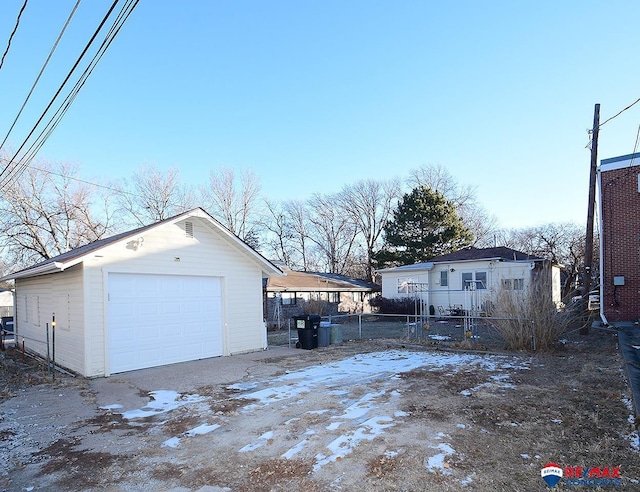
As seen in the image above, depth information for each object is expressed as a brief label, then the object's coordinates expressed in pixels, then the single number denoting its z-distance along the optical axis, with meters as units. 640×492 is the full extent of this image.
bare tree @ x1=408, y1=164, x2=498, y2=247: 39.81
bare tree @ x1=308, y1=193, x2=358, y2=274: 42.81
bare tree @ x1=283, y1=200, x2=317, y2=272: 43.62
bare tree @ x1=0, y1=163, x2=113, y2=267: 27.45
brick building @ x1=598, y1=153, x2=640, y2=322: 15.33
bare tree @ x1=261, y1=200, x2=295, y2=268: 42.78
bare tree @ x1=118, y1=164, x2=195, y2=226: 32.81
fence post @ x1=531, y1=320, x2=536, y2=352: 10.72
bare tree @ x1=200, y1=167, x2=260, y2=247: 37.53
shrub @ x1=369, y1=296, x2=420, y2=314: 24.42
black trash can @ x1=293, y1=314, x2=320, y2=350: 12.56
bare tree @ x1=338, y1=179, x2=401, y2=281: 42.06
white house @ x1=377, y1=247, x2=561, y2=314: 21.91
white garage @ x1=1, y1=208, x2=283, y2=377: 8.91
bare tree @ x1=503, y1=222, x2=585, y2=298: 29.48
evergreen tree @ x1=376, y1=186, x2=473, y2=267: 33.16
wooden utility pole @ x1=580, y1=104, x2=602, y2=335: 13.45
